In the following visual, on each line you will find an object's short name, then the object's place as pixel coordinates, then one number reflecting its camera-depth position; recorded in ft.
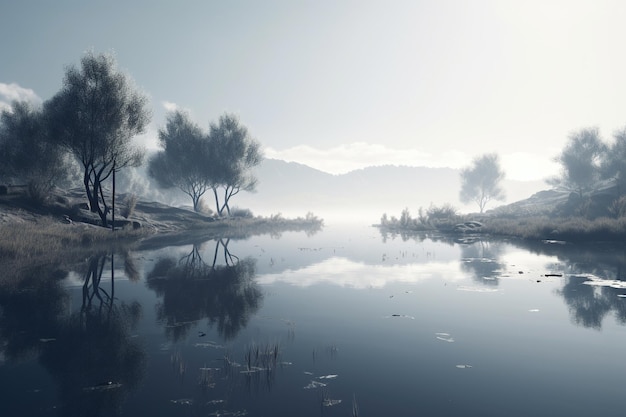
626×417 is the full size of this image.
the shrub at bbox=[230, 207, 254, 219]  280.51
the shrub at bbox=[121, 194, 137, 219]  164.66
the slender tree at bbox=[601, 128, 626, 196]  224.74
